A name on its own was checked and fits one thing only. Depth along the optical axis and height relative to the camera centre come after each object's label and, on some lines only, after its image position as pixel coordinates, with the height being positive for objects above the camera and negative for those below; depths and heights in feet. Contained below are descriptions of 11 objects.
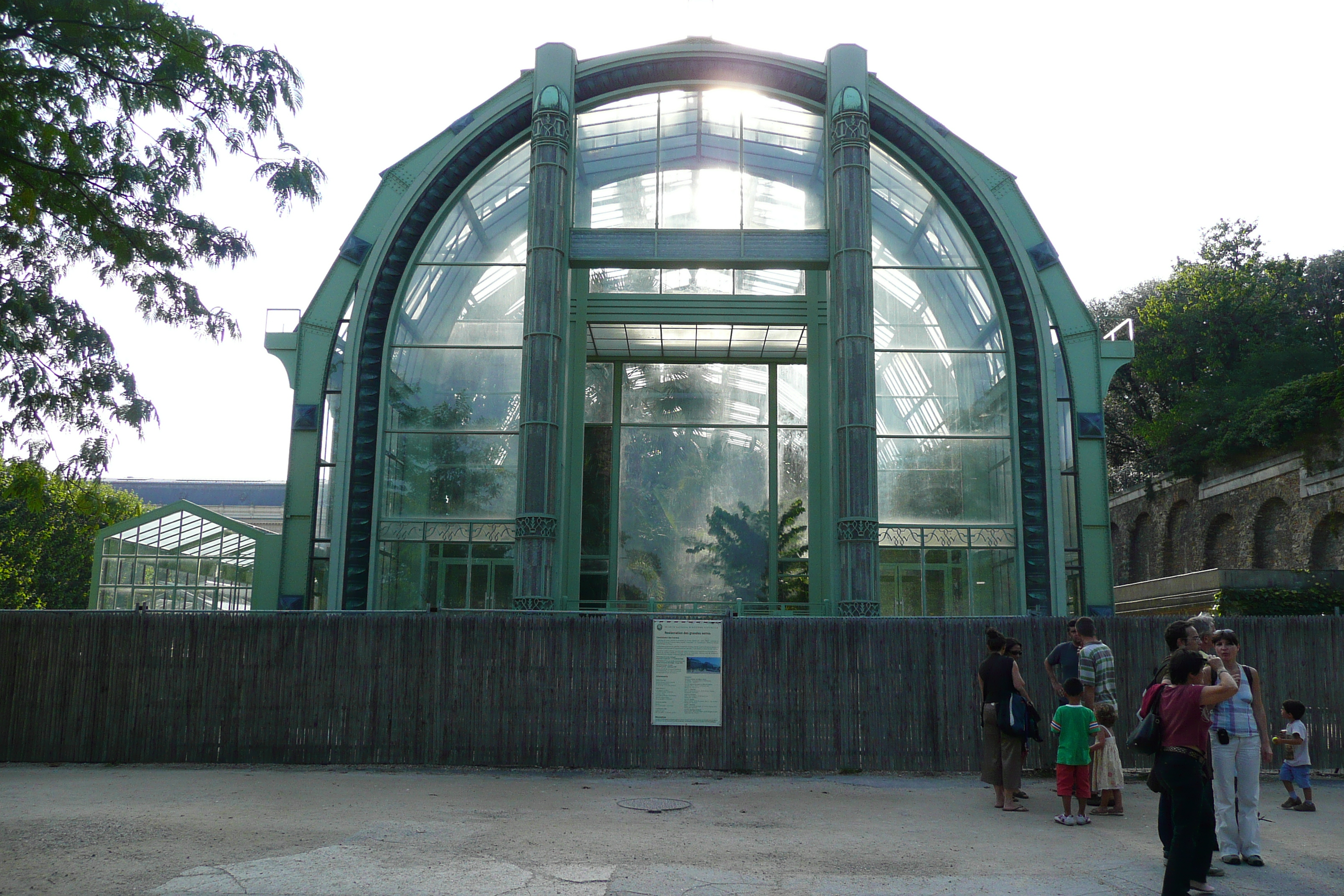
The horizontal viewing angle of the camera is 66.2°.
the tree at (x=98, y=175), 24.20 +11.17
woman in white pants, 23.67 -3.23
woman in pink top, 19.31 -2.62
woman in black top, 31.94 -3.15
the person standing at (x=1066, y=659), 33.60 -0.86
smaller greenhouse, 85.20 +4.75
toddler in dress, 30.58 -4.12
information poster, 40.81 -1.80
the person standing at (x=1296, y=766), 32.19 -4.08
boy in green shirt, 29.19 -3.46
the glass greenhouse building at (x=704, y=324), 67.05 +20.48
